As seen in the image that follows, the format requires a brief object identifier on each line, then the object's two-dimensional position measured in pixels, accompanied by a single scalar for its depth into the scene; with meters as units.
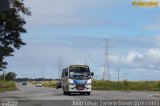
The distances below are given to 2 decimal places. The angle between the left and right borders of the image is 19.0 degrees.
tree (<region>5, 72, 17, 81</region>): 182.15
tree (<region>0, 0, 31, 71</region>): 38.97
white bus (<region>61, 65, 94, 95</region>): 44.78
